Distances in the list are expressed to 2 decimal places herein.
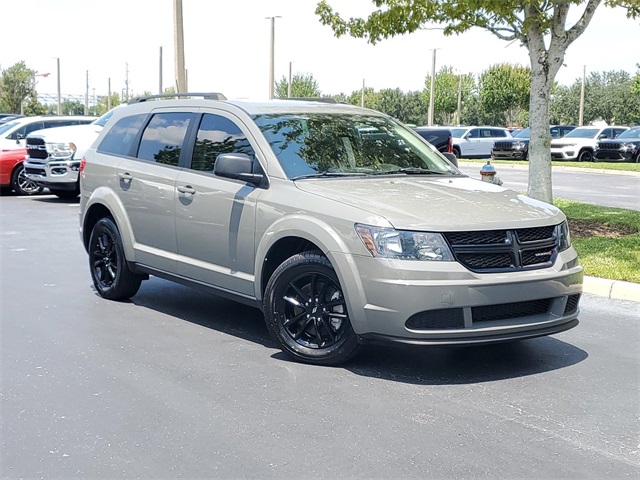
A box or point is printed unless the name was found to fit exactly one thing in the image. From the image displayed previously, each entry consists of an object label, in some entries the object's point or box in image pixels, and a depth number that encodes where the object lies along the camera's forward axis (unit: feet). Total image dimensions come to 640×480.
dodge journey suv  17.78
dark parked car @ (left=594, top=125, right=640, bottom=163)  118.32
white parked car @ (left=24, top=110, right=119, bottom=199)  56.08
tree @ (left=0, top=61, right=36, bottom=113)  261.03
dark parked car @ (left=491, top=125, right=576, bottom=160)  123.44
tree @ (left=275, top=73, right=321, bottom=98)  280.72
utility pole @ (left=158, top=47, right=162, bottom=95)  156.59
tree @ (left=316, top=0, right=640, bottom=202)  38.70
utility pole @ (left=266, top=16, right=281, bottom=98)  126.62
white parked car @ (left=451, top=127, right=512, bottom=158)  131.23
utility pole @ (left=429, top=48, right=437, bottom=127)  167.78
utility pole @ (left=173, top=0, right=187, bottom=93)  66.74
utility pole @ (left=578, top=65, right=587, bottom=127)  227.87
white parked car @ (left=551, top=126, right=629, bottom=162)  119.85
